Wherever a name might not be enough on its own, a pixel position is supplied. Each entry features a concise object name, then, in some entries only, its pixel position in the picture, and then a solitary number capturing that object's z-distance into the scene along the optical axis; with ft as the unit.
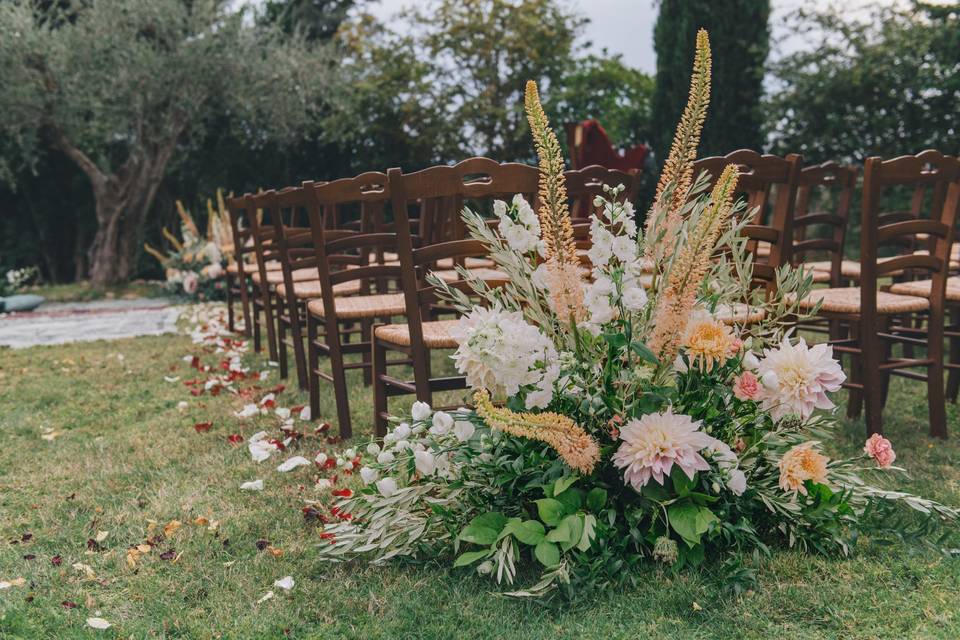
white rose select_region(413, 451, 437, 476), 7.23
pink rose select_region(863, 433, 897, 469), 6.92
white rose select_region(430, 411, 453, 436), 7.20
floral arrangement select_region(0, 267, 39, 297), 34.60
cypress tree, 30.83
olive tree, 32.94
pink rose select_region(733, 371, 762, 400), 6.75
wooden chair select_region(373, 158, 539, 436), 8.87
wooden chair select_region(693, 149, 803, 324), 10.10
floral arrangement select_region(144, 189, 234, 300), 28.89
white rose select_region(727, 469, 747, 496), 6.75
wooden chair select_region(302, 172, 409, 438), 10.69
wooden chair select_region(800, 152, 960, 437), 10.43
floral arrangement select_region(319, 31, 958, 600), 6.49
